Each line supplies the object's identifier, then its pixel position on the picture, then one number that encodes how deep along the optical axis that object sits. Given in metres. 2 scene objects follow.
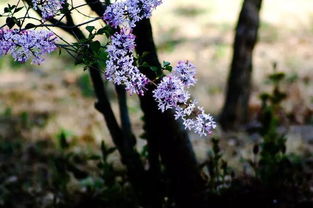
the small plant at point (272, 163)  7.23
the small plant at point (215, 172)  7.11
